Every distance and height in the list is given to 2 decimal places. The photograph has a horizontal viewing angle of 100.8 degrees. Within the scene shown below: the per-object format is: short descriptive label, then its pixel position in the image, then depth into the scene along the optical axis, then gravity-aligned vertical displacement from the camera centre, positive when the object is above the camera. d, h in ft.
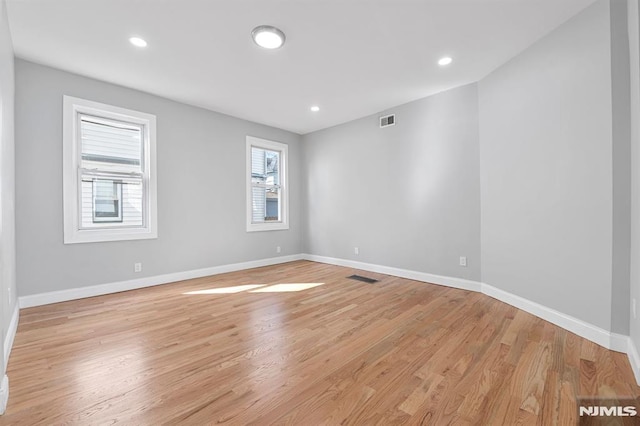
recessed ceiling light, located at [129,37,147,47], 8.45 +5.59
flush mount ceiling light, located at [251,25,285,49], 7.98 +5.49
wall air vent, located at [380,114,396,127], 14.35 +5.06
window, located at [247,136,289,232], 16.76 +1.86
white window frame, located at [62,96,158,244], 10.51 +1.86
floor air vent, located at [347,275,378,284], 13.24 -3.43
